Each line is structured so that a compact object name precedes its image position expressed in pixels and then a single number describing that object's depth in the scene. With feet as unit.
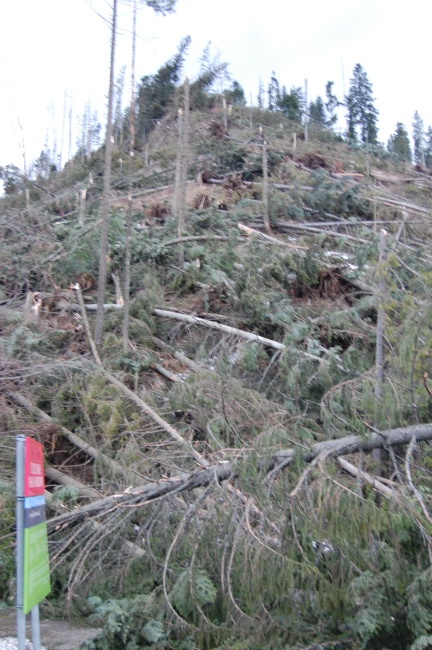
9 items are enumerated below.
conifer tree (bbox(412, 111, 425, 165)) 160.56
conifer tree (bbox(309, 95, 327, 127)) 146.47
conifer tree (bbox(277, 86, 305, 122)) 128.41
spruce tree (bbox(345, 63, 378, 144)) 148.56
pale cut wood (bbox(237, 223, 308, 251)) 40.69
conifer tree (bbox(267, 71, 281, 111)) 143.94
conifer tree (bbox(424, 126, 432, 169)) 138.00
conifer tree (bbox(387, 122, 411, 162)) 133.49
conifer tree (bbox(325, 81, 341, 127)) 151.53
